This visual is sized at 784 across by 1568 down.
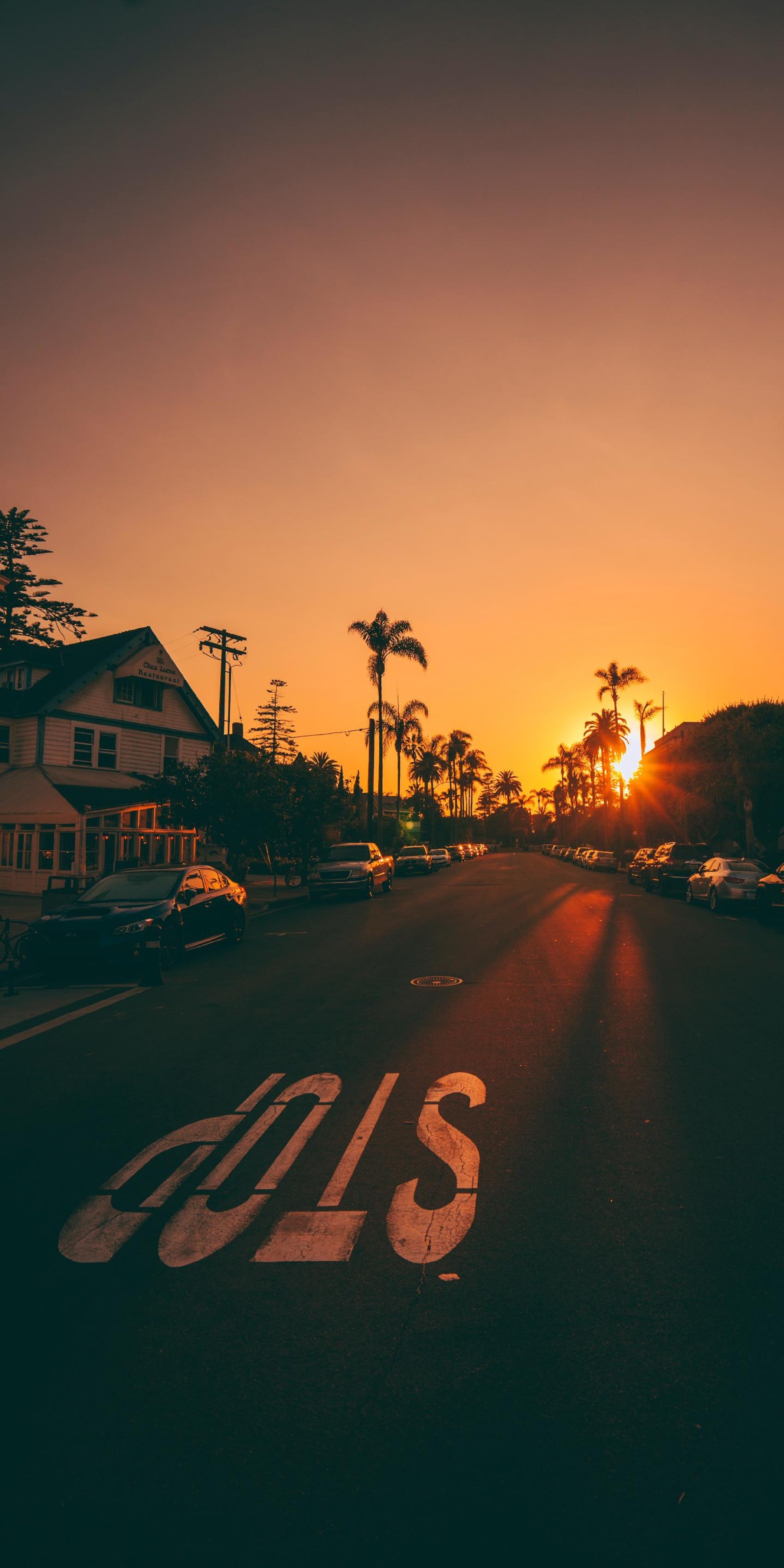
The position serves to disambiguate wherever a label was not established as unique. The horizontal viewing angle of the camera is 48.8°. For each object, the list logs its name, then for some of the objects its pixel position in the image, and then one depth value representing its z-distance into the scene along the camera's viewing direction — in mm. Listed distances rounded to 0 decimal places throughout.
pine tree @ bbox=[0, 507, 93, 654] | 51031
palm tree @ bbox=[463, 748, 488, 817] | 124000
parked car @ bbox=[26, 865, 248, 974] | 12508
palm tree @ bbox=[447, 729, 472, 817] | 115125
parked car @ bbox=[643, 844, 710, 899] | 30219
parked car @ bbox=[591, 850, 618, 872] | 59000
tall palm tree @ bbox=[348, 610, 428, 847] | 51906
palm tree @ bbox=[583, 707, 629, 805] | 80500
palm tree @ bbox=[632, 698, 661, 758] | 75938
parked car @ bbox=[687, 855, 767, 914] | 23016
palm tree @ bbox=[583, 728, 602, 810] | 86250
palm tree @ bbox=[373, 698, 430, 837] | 63666
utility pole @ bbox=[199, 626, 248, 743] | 35969
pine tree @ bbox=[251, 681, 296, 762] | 74188
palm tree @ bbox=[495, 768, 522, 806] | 159250
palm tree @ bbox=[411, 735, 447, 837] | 101438
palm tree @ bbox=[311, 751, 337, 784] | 32938
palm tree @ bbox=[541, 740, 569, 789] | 118312
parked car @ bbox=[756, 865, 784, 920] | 20156
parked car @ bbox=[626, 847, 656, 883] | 38031
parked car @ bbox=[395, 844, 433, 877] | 45844
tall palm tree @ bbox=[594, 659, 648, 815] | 70312
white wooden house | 28562
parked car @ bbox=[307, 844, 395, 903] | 26938
